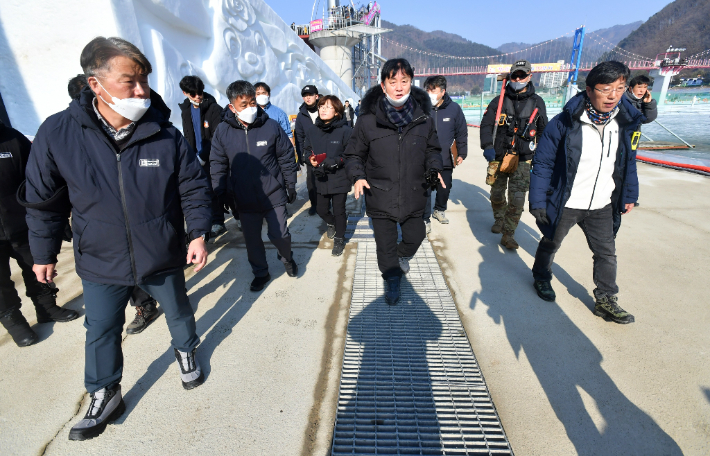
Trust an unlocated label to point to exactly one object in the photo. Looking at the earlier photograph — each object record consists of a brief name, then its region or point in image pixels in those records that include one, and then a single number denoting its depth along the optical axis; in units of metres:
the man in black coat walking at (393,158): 2.47
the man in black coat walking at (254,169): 2.85
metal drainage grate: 1.61
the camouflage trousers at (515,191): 3.57
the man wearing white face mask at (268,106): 4.55
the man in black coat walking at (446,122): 4.11
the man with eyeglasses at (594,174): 2.22
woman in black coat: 3.71
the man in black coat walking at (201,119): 3.85
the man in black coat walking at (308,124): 4.49
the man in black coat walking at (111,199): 1.52
